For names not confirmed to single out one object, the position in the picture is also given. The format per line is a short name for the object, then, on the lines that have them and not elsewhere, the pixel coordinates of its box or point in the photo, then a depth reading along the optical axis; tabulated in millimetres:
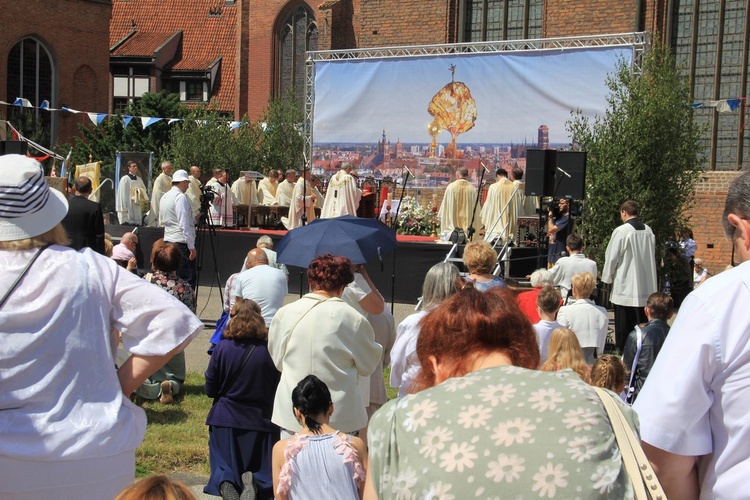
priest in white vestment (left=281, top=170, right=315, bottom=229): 20016
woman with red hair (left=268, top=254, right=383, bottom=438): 5031
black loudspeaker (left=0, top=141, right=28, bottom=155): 12281
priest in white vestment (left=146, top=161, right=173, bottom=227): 20625
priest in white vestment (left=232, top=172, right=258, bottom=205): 22000
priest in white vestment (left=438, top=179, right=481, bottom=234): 18781
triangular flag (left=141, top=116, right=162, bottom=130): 26969
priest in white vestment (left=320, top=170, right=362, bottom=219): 20172
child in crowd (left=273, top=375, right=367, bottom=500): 4273
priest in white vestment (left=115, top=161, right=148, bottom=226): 20984
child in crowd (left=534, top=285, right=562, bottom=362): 6566
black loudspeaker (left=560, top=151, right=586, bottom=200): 13180
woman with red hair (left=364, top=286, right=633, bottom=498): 2014
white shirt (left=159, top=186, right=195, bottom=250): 12305
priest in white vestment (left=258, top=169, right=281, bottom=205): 22844
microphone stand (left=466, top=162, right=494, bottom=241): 15508
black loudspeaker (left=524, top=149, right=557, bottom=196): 12992
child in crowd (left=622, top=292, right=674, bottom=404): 6691
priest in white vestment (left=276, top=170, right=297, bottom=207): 22078
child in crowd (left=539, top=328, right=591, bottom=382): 5242
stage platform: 15500
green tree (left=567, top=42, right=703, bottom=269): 15070
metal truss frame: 18781
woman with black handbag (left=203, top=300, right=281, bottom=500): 5762
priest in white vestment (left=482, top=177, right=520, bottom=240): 17469
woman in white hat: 2709
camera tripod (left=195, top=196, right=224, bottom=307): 13424
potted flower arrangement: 20141
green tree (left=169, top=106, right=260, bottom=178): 30328
